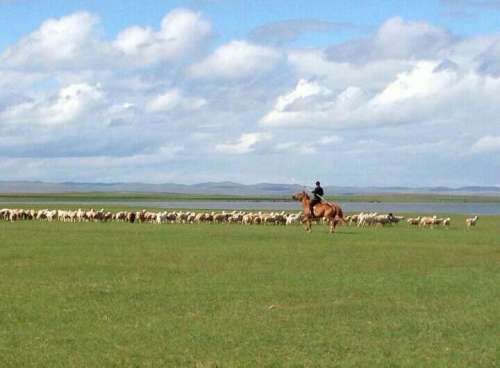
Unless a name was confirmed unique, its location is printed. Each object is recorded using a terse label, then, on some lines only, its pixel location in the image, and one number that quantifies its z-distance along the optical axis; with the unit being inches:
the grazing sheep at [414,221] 2096.7
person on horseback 1632.6
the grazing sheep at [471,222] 2076.3
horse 1630.2
